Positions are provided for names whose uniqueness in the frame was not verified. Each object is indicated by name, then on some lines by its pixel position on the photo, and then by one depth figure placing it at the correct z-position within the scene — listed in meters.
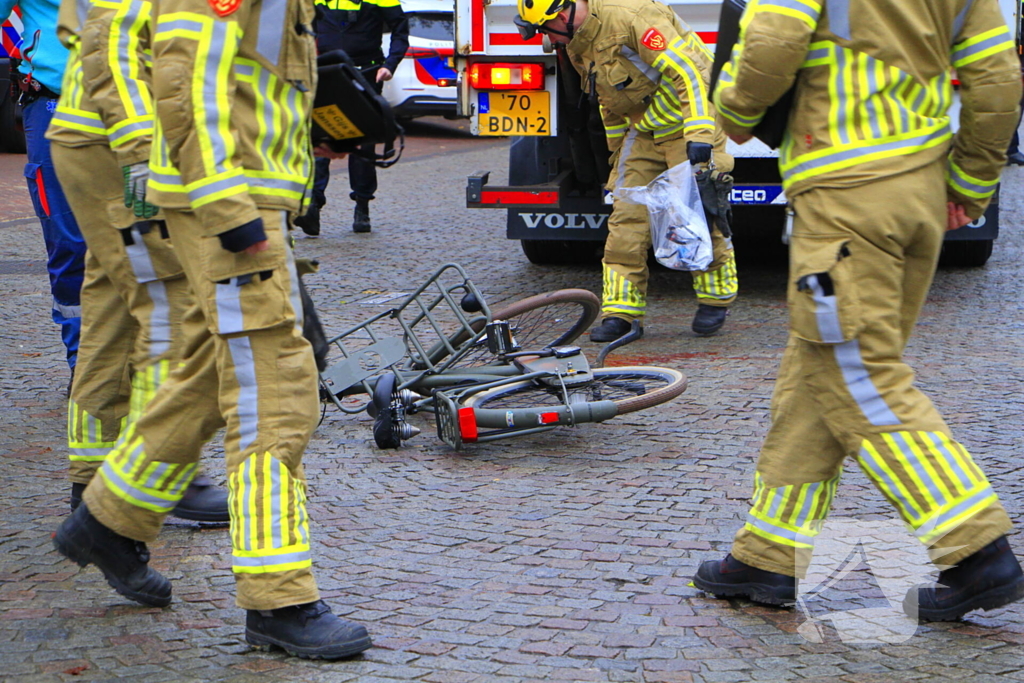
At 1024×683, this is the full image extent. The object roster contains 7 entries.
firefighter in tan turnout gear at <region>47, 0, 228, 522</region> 6.89
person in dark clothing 18.64
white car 29.94
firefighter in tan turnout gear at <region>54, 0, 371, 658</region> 5.54
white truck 14.02
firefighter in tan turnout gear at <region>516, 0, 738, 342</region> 12.22
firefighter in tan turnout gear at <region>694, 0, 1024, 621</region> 5.96
